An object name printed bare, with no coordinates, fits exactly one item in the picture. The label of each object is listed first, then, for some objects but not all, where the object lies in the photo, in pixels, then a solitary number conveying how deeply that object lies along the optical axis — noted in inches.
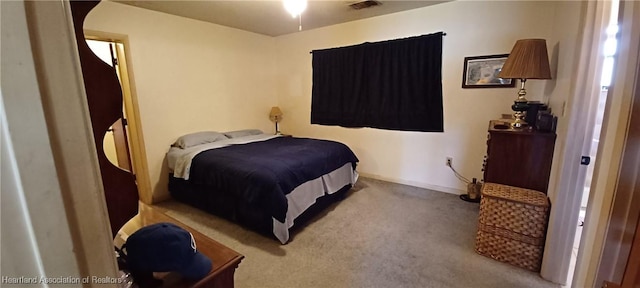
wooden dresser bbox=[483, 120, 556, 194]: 77.9
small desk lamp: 185.3
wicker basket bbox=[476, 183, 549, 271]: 73.7
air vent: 121.3
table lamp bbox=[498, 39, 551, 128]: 78.6
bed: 92.0
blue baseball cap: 34.1
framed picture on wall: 114.7
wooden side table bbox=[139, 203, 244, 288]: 37.3
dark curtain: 132.3
